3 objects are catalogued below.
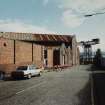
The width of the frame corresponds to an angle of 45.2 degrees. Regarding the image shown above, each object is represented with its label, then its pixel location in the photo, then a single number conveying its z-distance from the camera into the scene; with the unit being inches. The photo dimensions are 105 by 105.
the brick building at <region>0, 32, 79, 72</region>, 742.8
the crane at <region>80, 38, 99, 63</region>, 2052.5
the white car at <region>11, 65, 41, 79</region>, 592.4
